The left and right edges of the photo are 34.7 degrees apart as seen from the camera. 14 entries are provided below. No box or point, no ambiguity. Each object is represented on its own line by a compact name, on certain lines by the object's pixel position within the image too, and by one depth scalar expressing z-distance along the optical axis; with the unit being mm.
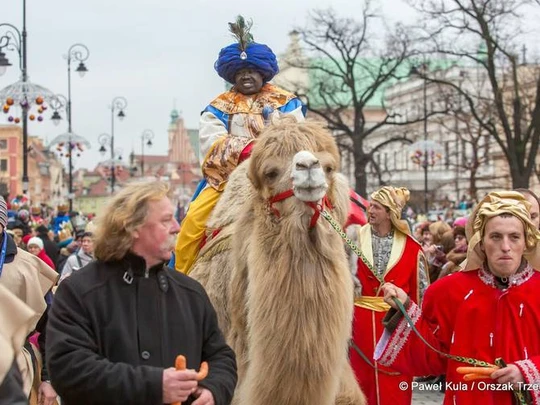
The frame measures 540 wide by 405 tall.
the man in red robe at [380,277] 6512
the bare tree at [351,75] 39906
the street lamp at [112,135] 39062
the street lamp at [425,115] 31850
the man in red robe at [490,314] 3969
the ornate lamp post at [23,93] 19109
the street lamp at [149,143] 45719
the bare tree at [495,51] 27516
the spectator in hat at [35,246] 10955
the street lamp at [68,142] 27066
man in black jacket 3225
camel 4531
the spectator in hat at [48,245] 14834
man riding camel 6164
